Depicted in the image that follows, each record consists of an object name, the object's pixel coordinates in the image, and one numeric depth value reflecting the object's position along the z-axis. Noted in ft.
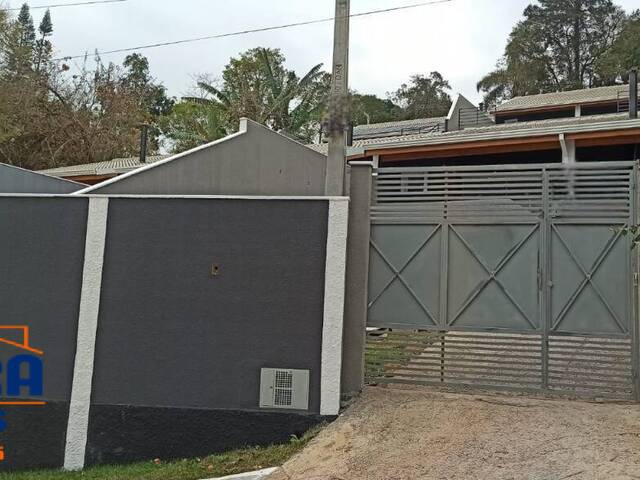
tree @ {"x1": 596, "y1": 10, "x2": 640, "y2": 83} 105.09
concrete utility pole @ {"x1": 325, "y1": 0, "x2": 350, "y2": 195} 21.47
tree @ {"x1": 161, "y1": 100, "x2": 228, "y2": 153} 69.51
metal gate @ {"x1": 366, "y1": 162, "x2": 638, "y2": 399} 18.38
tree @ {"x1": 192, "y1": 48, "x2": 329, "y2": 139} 73.10
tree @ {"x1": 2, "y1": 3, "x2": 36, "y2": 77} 76.23
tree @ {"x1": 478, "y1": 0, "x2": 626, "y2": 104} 126.00
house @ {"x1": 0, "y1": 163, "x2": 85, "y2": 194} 29.22
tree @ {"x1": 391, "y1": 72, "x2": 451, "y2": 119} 126.11
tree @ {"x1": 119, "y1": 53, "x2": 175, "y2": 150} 99.25
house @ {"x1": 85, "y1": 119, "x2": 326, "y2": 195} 29.10
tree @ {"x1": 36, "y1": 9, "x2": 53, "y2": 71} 84.32
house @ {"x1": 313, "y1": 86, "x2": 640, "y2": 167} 34.40
